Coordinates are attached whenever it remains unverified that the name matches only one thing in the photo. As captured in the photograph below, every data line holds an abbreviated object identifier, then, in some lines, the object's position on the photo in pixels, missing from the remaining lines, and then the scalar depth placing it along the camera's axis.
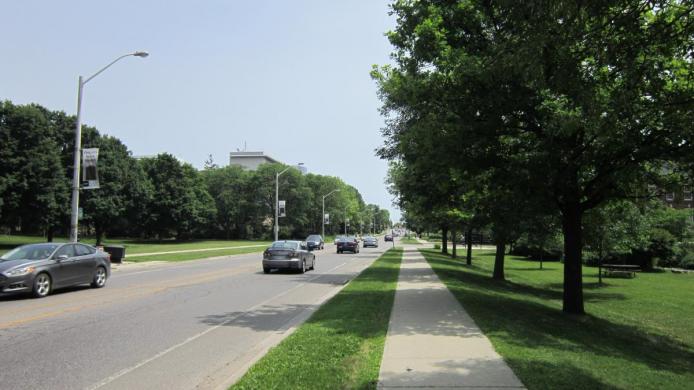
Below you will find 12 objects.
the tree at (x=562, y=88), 6.04
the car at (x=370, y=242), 65.12
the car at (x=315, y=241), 51.44
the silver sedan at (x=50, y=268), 12.52
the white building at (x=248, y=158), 163.12
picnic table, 34.31
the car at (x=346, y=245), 45.91
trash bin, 26.11
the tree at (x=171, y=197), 68.19
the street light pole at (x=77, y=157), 21.89
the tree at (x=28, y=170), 37.69
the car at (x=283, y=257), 22.05
